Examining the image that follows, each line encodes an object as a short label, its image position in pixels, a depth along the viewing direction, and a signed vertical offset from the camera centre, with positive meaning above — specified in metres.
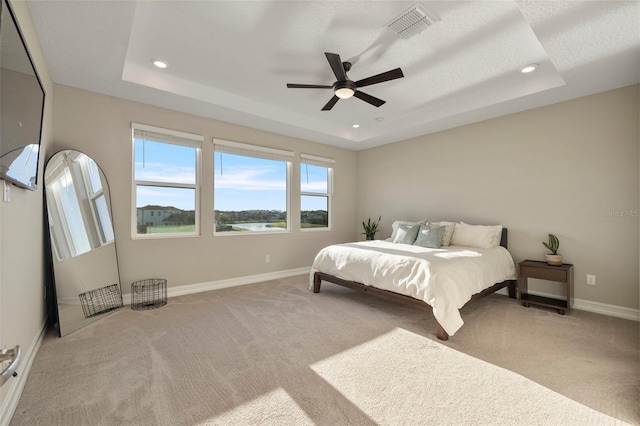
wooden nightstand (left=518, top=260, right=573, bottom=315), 3.15 -0.71
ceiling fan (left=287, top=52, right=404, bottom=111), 2.52 +1.26
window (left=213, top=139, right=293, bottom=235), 4.33 +0.42
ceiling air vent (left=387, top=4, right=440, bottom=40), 2.15 +1.51
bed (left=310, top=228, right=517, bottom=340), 2.63 -0.63
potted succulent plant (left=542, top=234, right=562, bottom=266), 3.34 -0.43
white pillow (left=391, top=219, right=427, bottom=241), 4.54 -0.17
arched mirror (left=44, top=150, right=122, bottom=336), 2.74 -0.27
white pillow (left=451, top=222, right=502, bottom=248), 3.83 -0.29
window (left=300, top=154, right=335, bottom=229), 5.30 +0.45
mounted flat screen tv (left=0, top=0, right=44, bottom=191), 1.33 +0.59
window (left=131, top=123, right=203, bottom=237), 3.65 +0.44
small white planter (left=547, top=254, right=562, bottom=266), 3.34 -0.52
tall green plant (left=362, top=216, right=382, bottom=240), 5.59 -0.28
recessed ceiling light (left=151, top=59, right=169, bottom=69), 2.95 +1.56
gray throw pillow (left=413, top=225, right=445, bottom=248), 3.90 -0.31
